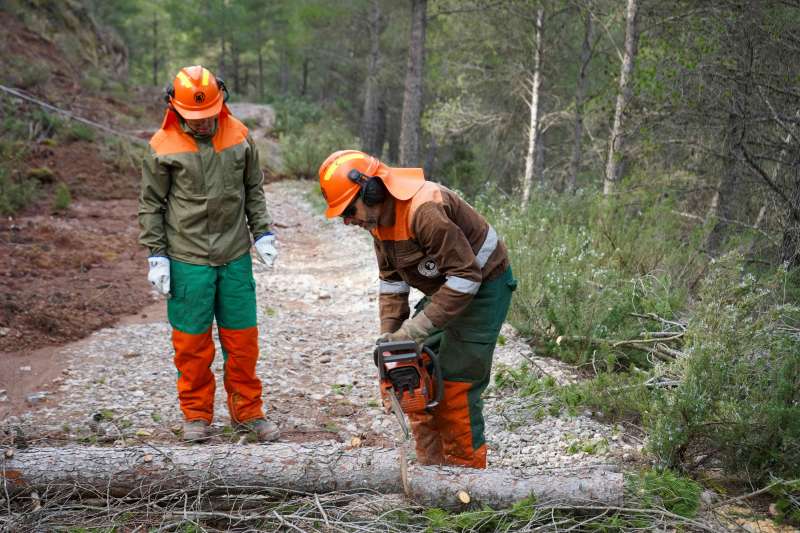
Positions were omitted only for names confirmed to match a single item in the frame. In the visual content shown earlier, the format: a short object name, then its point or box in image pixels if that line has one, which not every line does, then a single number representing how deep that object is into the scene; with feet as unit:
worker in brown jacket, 10.17
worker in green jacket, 12.74
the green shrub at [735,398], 10.62
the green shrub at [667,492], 9.68
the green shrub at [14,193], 30.46
